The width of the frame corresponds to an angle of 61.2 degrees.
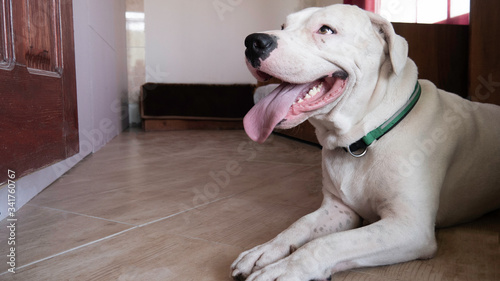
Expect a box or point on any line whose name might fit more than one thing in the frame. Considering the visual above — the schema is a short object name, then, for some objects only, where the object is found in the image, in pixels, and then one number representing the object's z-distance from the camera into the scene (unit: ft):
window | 12.28
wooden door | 4.27
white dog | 3.65
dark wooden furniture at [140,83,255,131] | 19.35
